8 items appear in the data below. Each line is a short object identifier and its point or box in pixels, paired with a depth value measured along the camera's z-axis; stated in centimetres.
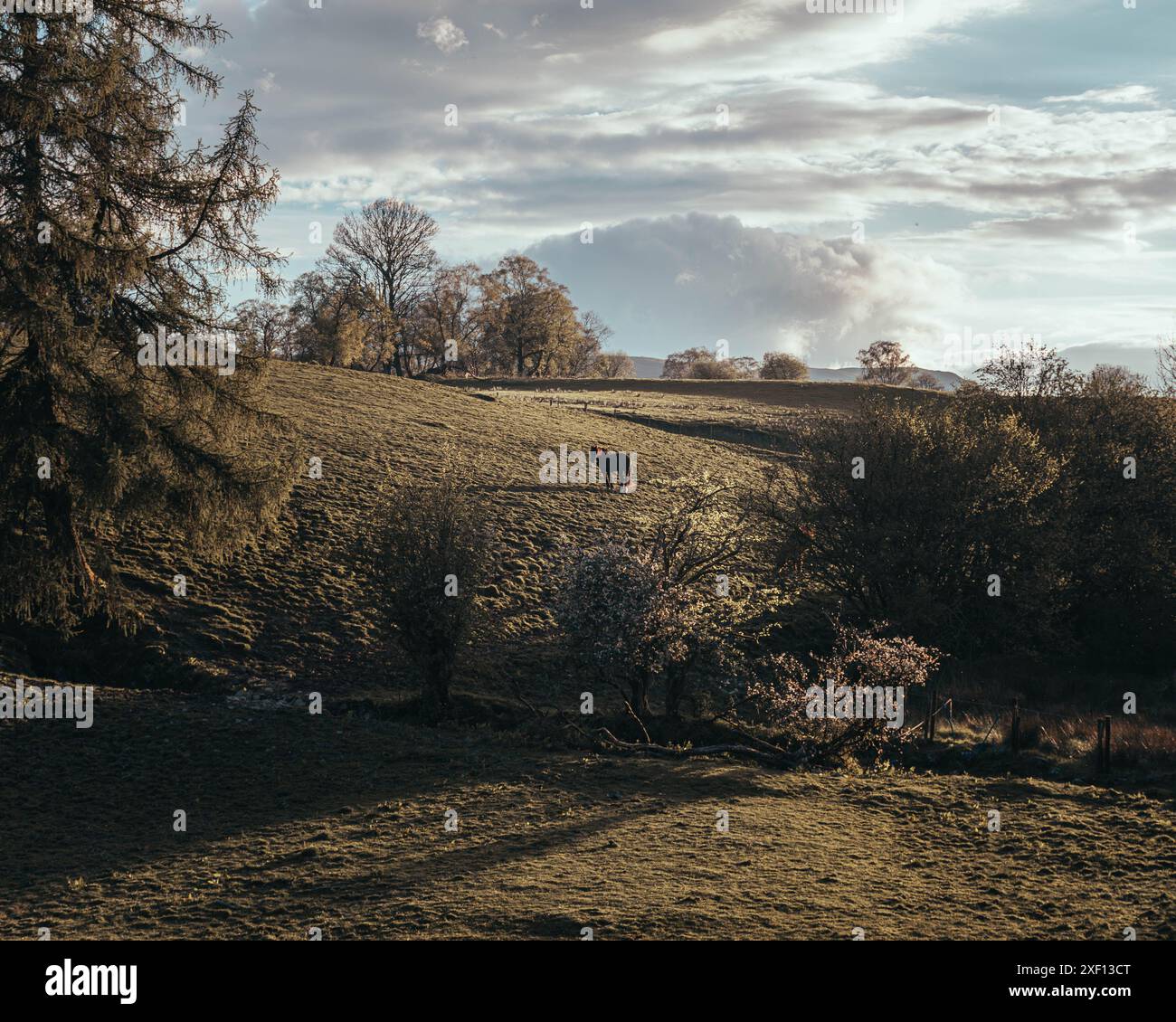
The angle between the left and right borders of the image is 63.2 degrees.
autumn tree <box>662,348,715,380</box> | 16454
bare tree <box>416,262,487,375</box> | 10700
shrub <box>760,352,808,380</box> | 14338
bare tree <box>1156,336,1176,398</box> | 4353
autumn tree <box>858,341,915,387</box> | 13638
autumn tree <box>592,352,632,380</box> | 14012
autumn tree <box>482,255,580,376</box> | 11006
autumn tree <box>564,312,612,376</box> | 13039
